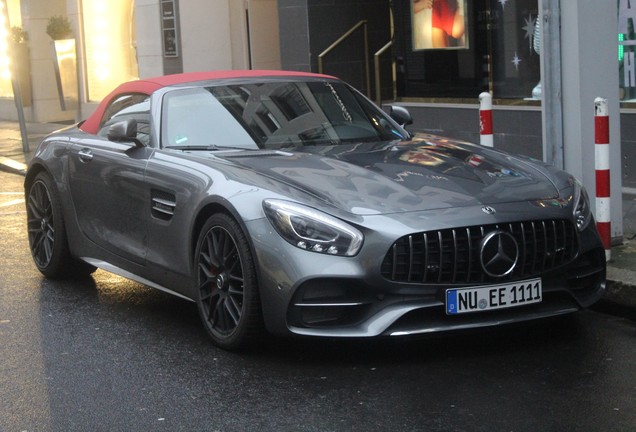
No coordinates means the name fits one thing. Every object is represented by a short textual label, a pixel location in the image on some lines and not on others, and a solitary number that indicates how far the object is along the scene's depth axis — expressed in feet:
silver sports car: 18.42
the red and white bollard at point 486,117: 27.80
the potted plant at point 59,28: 77.41
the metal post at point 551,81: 26.91
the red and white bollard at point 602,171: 24.59
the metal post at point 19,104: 60.39
